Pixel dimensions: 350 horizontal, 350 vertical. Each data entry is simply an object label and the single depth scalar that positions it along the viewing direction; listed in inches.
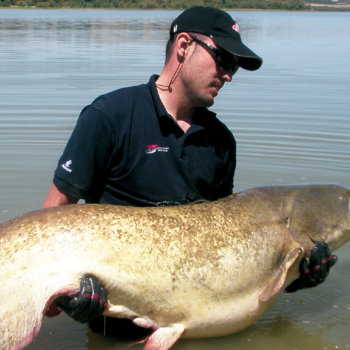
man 127.3
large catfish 105.2
